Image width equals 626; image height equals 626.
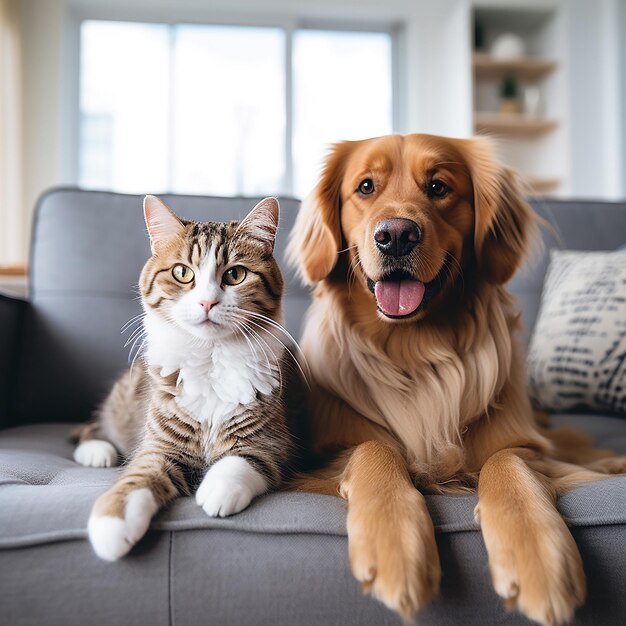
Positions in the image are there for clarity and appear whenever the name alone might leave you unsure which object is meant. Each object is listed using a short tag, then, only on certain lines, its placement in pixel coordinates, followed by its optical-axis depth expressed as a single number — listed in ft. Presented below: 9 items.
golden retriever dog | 3.52
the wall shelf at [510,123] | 15.92
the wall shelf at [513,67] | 15.88
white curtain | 12.96
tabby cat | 3.21
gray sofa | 2.64
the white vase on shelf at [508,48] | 15.97
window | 16.52
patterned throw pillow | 5.18
